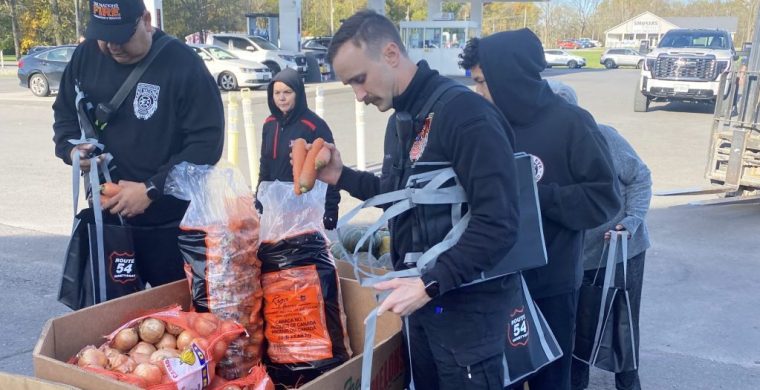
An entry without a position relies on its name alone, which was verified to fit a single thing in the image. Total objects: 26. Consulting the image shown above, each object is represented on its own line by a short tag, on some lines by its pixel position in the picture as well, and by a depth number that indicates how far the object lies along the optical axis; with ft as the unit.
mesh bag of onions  6.71
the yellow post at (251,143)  26.25
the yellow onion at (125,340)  7.38
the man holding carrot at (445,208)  6.10
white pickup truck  55.21
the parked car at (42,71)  63.62
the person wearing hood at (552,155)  8.35
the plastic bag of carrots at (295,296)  8.07
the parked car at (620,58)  163.12
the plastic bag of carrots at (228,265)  7.94
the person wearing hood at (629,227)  10.53
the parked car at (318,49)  88.86
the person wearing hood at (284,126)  15.31
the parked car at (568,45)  268.37
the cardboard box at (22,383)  6.34
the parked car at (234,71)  69.26
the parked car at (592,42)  277.03
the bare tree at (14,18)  127.95
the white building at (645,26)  249.55
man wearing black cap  9.21
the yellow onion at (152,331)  7.40
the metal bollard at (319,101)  26.94
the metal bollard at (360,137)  27.89
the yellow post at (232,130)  25.35
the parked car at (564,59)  159.94
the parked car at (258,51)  76.69
